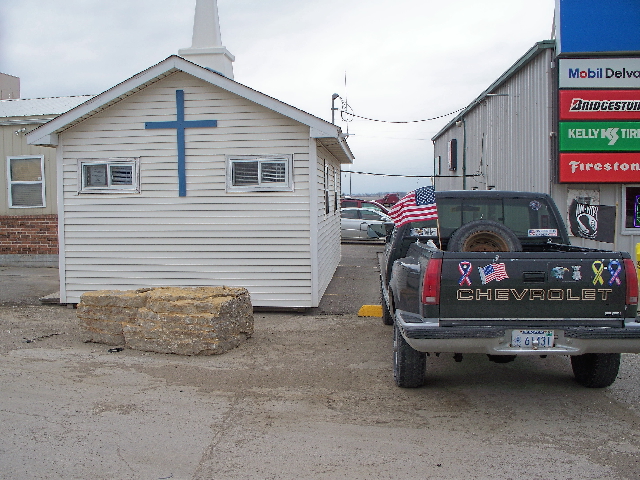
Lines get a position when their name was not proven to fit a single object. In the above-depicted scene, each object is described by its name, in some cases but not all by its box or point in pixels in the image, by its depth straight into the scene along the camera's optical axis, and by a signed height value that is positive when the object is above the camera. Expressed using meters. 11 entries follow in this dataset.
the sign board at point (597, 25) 10.52 +3.19
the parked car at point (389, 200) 40.33 +0.69
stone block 7.09 -1.30
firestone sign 10.51 +0.72
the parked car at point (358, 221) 22.73 -0.41
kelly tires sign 10.50 +1.26
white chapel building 9.70 +0.37
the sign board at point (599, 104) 10.49 +1.81
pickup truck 5.00 -0.78
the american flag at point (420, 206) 6.41 +0.04
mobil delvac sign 10.48 +2.37
